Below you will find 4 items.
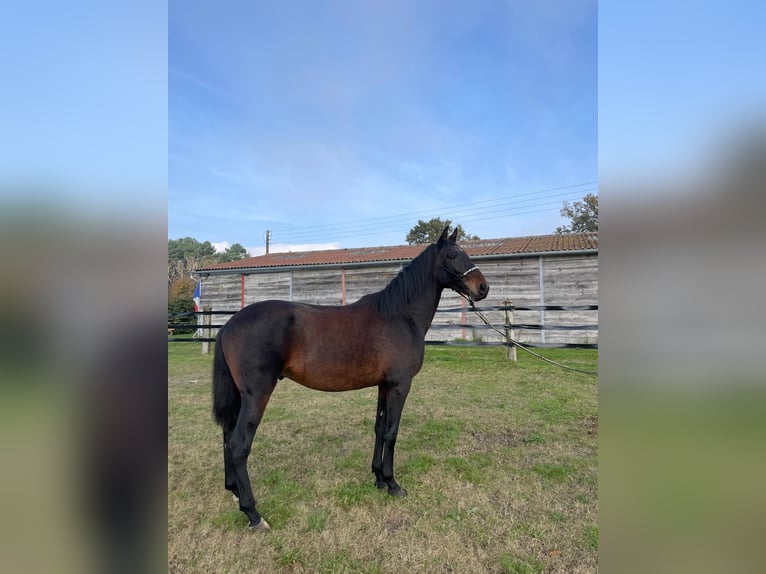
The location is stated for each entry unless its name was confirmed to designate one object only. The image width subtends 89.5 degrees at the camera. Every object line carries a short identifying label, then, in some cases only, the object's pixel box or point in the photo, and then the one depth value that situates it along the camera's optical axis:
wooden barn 12.03
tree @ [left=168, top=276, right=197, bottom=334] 15.20
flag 15.95
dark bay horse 2.79
